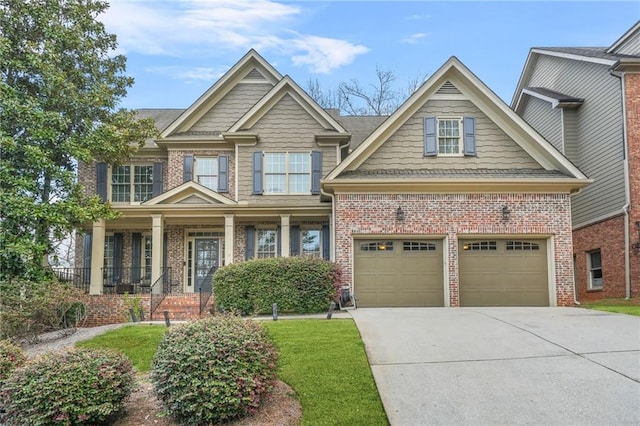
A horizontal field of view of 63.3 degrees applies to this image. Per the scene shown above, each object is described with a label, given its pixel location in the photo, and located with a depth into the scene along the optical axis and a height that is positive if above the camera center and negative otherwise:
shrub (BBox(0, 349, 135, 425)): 5.66 -1.49
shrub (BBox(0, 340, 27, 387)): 6.72 -1.36
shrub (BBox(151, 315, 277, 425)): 5.63 -1.30
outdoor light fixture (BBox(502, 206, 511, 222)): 14.45 +1.18
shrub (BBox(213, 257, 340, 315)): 12.88 -0.75
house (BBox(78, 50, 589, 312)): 14.41 +1.80
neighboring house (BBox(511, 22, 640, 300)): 15.72 +3.86
